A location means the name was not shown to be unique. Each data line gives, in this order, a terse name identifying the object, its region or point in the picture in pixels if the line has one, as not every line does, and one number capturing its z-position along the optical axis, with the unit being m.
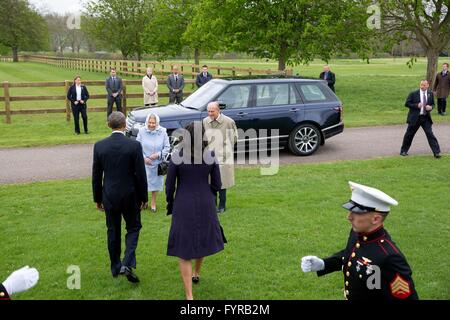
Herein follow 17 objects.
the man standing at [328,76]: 21.72
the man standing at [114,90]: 18.28
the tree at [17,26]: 73.69
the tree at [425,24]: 23.42
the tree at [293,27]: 24.39
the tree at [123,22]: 51.91
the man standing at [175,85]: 19.12
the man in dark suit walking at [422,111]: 11.95
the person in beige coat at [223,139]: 7.87
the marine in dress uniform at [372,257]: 3.31
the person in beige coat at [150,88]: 18.84
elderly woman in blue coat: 8.00
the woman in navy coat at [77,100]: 16.12
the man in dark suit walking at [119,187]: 5.71
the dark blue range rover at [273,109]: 11.88
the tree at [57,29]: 91.50
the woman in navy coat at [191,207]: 5.27
